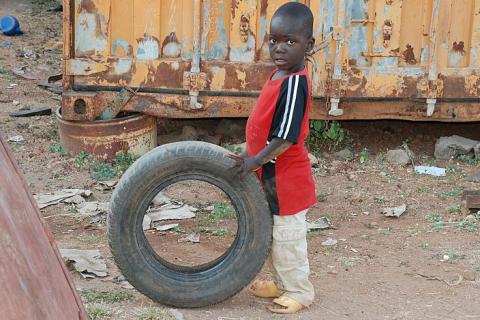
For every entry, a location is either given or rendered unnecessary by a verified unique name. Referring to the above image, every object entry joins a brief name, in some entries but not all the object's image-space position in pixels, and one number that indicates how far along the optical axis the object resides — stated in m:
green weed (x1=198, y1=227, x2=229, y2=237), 8.30
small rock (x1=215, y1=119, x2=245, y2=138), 11.12
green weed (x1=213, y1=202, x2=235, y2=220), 8.81
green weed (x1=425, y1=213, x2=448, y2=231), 8.52
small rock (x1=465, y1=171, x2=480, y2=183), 9.92
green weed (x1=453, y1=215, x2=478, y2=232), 8.38
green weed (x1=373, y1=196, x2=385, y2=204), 9.31
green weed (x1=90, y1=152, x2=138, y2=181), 9.76
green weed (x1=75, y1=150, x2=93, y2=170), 10.01
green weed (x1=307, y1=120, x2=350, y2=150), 10.69
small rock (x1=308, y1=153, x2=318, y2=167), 10.29
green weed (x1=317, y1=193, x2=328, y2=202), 9.36
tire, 6.27
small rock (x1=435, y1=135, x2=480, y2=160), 10.75
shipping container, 9.99
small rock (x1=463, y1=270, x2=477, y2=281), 7.22
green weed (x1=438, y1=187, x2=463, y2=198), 9.47
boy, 6.03
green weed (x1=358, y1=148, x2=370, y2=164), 10.54
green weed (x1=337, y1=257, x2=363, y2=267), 7.55
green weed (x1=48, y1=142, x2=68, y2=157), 10.36
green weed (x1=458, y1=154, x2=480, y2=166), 10.56
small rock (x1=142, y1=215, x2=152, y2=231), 8.40
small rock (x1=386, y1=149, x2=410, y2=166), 10.48
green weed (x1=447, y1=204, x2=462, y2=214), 8.91
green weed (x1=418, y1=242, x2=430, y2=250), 7.97
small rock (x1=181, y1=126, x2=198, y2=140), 11.09
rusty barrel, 10.08
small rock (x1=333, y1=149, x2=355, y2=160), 10.68
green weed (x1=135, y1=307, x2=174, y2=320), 6.05
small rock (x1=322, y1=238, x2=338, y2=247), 8.08
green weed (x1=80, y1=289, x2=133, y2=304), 6.38
